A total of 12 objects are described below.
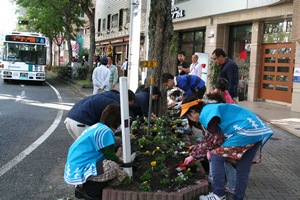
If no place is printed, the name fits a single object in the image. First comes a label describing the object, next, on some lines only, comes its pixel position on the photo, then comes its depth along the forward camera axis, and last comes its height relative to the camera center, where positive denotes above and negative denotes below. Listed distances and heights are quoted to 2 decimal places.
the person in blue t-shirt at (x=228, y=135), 3.69 -0.68
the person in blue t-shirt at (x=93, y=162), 3.78 -1.04
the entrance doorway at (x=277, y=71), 13.73 -0.08
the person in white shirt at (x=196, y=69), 10.10 -0.06
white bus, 20.48 +0.20
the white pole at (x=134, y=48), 12.89 +0.60
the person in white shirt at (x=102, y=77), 10.61 -0.39
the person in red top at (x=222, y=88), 5.55 -0.31
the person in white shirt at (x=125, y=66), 20.59 -0.12
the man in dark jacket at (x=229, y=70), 6.49 -0.05
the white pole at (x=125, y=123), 4.05 -0.65
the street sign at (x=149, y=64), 5.52 +0.02
